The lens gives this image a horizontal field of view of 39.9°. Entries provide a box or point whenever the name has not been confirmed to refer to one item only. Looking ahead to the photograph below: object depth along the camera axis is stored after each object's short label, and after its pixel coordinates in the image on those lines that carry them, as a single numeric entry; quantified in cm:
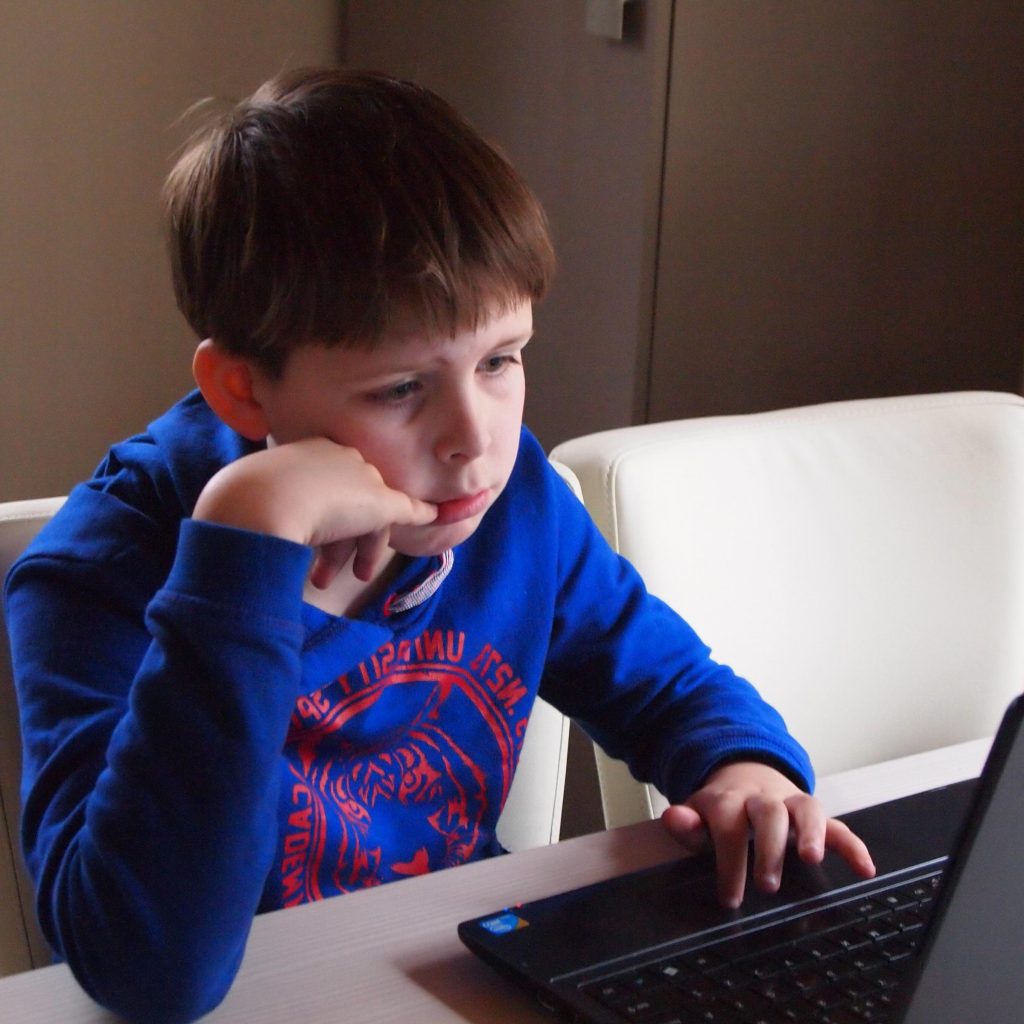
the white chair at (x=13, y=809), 91
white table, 64
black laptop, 46
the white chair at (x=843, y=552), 117
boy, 67
